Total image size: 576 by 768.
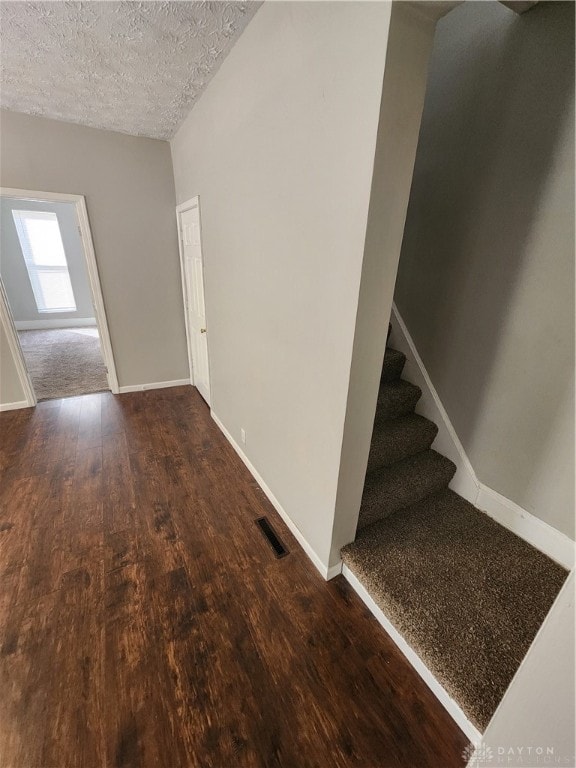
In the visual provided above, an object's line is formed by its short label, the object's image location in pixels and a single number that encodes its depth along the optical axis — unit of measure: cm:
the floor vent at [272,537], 173
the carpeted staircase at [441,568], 116
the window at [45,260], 589
